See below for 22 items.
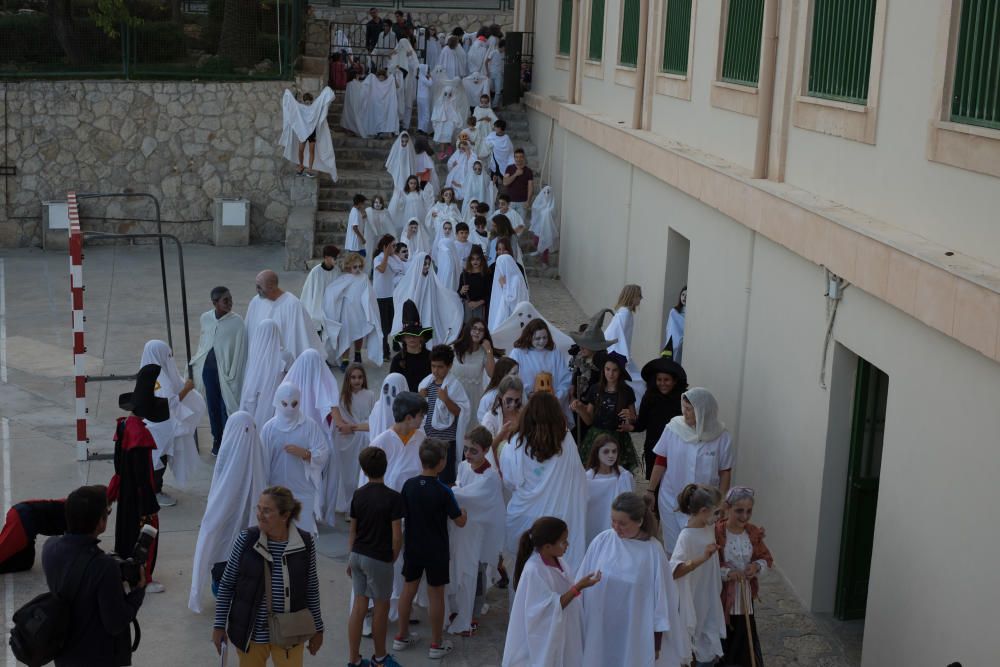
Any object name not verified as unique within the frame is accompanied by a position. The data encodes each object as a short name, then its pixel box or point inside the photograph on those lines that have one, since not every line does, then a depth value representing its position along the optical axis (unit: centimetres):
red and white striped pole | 1142
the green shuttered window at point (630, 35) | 1661
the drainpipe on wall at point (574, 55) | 2100
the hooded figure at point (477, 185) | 2103
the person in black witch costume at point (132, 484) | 853
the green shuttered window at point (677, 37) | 1399
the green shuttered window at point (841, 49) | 885
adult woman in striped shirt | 644
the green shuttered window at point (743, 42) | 1127
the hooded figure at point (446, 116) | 2450
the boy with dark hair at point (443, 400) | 987
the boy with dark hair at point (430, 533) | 772
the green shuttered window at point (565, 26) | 2252
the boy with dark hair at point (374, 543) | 748
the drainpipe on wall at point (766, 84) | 1056
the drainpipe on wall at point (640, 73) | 1560
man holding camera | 591
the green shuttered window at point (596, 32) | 1923
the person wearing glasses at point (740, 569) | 737
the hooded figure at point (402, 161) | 2189
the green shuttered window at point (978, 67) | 688
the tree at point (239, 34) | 2394
